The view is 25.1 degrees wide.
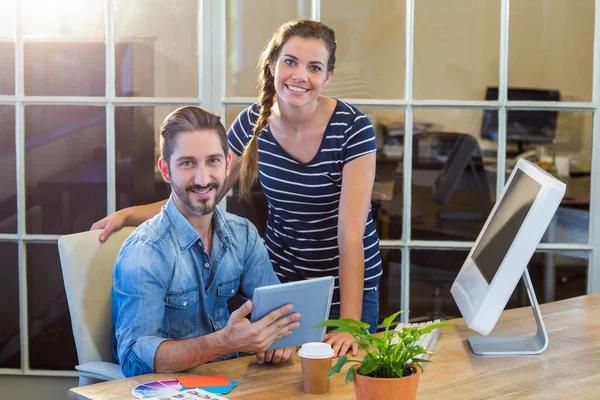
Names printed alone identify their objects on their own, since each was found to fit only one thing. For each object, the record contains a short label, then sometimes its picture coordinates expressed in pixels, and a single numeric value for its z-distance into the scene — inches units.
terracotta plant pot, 101.8
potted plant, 102.0
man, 115.4
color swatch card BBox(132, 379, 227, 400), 108.2
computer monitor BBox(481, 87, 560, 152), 166.5
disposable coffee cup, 111.0
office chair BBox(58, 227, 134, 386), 127.1
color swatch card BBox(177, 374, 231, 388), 111.6
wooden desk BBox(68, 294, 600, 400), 111.7
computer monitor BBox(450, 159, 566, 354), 116.4
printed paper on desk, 107.9
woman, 133.6
